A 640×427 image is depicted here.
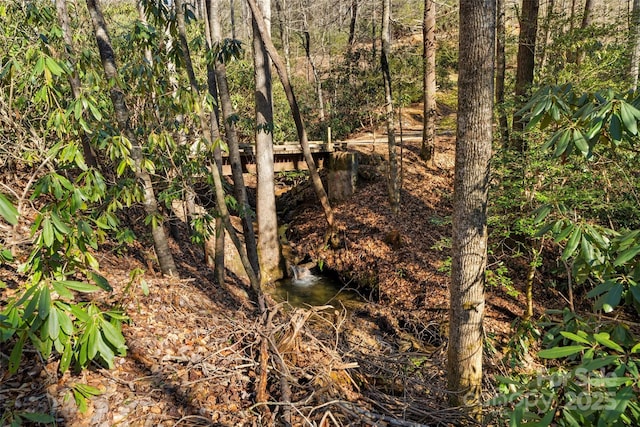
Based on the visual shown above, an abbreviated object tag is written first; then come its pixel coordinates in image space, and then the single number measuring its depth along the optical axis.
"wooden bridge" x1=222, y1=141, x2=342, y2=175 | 12.82
